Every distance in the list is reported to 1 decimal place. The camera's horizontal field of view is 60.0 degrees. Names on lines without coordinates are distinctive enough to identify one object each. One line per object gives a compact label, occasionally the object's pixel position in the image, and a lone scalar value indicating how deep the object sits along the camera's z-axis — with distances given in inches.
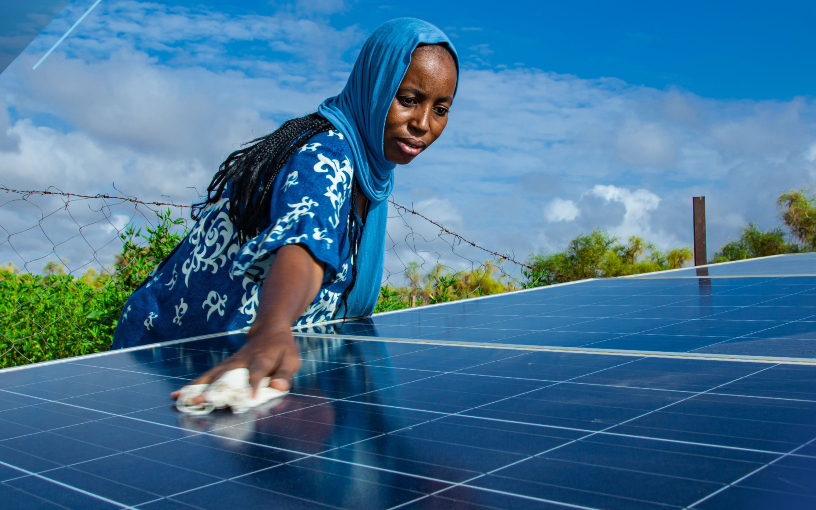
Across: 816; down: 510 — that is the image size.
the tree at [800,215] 689.0
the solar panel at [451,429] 34.7
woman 83.7
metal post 341.7
